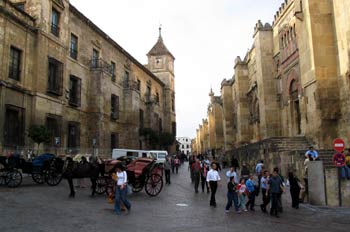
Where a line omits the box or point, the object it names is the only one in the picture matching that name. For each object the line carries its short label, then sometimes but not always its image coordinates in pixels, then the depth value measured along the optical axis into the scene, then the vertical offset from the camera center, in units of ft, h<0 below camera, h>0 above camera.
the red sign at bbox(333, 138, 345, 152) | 37.78 +1.21
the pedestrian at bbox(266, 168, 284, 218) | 32.37 -3.11
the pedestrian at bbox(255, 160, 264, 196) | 46.68 -1.47
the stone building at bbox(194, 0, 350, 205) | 63.57 +16.93
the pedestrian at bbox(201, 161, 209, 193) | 52.49 -2.13
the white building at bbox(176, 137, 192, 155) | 539.12 +24.11
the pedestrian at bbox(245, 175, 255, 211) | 35.63 -3.84
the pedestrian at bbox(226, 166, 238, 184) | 35.72 -1.70
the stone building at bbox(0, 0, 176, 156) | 61.82 +19.10
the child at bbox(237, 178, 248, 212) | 34.55 -3.62
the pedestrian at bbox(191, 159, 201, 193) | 49.90 -1.86
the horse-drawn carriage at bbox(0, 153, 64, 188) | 43.80 -1.03
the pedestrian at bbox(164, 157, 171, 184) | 60.50 -2.12
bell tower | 184.70 +50.40
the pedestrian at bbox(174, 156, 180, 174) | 94.11 -1.10
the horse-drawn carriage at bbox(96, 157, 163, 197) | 42.52 -2.39
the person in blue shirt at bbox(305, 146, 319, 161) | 44.00 +0.31
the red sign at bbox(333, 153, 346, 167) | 36.97 -0.35
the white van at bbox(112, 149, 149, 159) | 92.27 +1.94
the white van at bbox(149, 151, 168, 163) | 101.84 +1.36
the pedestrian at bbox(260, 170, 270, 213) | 34.68 -3.31
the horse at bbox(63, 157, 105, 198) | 39.81 -1.12
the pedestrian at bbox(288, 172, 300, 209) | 36.81 -3.83
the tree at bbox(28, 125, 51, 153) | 60.03 +4.96
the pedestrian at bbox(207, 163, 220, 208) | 37.09 -2.38
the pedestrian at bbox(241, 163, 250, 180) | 48.17 -1.90
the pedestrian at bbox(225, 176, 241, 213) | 33.71 -3.68
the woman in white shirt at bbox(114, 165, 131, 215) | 30.71 -2.78
